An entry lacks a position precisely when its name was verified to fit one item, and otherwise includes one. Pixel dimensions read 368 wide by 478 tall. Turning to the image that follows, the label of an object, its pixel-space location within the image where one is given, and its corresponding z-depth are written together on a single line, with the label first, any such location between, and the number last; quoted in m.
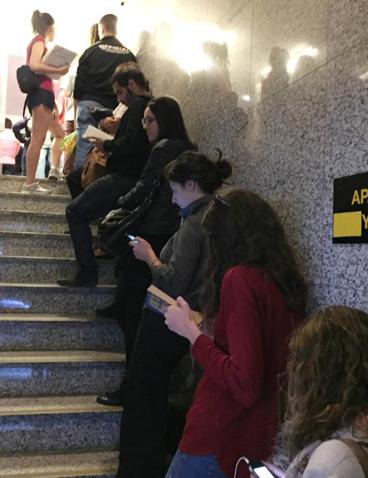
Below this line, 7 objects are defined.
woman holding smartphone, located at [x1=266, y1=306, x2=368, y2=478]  0.93
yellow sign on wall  1.50
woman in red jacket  1.36
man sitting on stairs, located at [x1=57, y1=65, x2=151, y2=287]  2.99
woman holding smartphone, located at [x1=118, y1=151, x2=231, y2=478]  2.16
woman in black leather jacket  2.62
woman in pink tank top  4.32
